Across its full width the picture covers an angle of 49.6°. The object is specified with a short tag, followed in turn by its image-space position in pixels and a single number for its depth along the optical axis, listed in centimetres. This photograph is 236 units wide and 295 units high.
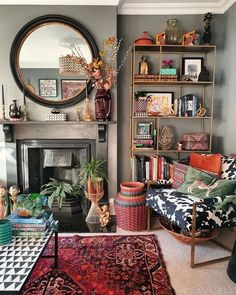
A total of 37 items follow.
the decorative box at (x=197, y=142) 323
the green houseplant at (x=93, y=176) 299
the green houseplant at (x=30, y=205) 194
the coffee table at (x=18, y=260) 130
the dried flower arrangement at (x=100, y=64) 299
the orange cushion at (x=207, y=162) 264
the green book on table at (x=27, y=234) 181
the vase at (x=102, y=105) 307
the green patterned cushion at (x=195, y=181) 250
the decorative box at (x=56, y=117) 315
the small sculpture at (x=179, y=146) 326
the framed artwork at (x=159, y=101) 341
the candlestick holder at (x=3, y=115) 313
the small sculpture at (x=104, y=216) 293
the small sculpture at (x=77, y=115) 321
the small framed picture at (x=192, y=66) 338
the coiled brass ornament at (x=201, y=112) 328
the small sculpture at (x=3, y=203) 304
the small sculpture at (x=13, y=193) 310
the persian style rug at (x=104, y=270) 186
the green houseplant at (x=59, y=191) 315
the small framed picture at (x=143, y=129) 338
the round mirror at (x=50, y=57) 309
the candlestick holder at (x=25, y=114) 317
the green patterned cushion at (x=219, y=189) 233
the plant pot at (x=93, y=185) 300
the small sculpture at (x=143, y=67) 325
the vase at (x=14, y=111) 309
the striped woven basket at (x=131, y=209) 280
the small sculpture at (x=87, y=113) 315
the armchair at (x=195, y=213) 210
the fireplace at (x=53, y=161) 329
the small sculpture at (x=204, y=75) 319
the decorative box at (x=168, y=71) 320
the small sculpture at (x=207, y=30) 317
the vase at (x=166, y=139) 329
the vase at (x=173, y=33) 308
